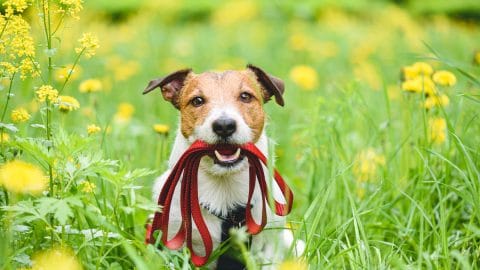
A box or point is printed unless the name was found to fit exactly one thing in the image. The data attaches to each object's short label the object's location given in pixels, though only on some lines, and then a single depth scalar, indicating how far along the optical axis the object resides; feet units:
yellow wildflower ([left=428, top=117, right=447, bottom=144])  13.22
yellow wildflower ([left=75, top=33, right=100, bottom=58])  9.14
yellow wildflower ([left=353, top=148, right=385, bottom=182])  13.58
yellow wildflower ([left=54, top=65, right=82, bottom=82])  8.98
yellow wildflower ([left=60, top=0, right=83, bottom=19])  8.96
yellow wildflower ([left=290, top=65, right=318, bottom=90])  18.78
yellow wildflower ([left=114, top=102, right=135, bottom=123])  17.23
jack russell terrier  10.16
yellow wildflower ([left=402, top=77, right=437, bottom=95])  12.82
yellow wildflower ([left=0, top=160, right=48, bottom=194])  7.39
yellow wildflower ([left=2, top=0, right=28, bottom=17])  8.83
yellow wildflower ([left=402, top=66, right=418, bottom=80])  13.65
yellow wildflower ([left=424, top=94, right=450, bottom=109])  12.91
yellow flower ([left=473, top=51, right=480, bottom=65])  14.24
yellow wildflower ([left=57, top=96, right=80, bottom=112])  9.83
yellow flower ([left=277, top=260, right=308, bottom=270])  7.22
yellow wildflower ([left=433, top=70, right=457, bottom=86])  13.03
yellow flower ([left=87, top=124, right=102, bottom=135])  10.11
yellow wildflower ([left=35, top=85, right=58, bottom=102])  8.82
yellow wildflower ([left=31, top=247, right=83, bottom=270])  6.90
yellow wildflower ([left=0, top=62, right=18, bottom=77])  8.93
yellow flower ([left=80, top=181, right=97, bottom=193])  8.88
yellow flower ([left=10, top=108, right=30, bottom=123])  9.20
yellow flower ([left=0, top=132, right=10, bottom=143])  9.14
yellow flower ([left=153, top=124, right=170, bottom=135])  12.80
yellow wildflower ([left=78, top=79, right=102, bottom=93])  13.67
